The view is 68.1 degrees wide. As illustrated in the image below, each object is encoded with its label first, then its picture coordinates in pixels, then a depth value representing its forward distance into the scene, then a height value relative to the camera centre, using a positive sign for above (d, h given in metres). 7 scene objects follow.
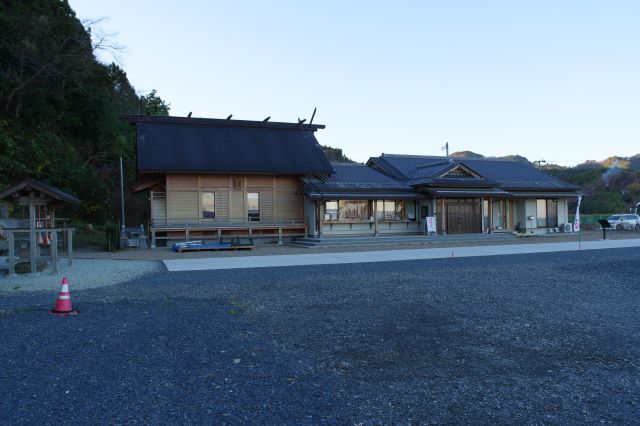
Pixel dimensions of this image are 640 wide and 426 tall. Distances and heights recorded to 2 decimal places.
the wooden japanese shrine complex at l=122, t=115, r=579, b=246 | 24.52 +1.45
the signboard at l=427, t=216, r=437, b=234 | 26.23 -0.61
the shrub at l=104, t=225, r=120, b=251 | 21.67 -0.80
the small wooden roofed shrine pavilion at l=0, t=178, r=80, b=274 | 12.58 +0.60
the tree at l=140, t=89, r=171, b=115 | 46.62 +11.63
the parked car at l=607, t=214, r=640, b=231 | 37.56 -1.04
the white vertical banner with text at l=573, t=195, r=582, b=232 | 25.11 -0.58
